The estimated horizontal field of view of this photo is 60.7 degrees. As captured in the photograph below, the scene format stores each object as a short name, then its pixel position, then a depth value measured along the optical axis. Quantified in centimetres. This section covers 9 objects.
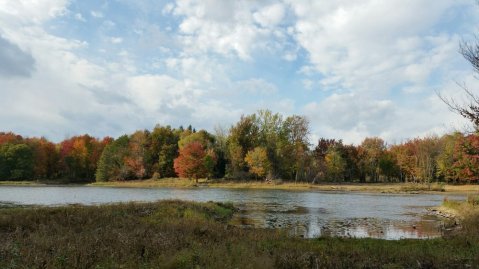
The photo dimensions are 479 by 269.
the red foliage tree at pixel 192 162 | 10656
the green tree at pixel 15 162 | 11475
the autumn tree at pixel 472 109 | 2078
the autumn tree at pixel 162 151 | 12031
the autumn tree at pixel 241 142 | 11088
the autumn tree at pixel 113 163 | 11731
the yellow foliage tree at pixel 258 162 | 10556
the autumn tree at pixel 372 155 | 12756
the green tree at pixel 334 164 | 11419
